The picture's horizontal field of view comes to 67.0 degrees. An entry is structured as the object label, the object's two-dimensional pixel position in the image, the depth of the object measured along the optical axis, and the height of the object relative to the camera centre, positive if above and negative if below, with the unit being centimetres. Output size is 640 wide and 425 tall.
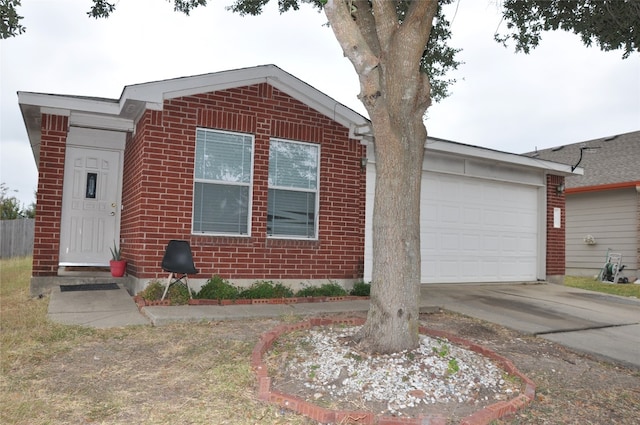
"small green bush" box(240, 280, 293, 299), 735 -90
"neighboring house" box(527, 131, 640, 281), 1405 +107
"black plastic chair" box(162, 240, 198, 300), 662 -44
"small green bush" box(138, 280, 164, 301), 677 -90
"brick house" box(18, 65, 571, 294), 726 +84
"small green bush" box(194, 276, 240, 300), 700 -88
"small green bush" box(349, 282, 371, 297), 814 -91
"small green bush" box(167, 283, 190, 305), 669 -91
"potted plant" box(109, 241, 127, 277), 792 -65
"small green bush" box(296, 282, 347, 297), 789 -93
